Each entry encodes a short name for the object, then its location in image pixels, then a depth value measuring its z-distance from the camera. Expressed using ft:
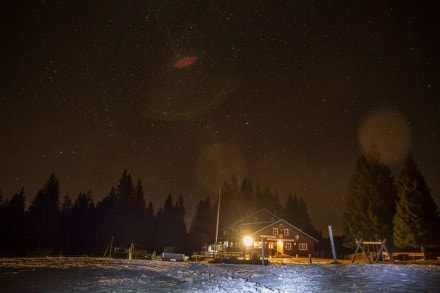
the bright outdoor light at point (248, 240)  223.51
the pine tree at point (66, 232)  226.34
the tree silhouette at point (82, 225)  235.81
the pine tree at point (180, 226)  309.73
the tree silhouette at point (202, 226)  332.70
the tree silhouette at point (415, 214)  131.44
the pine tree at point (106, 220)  251.19
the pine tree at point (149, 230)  286.31
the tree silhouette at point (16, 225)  204.64
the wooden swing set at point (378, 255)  106.73
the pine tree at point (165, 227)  299.40
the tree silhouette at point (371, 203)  156.66
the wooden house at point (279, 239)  222.48
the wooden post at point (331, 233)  106.60
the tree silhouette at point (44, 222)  212.23
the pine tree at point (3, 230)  200.13
